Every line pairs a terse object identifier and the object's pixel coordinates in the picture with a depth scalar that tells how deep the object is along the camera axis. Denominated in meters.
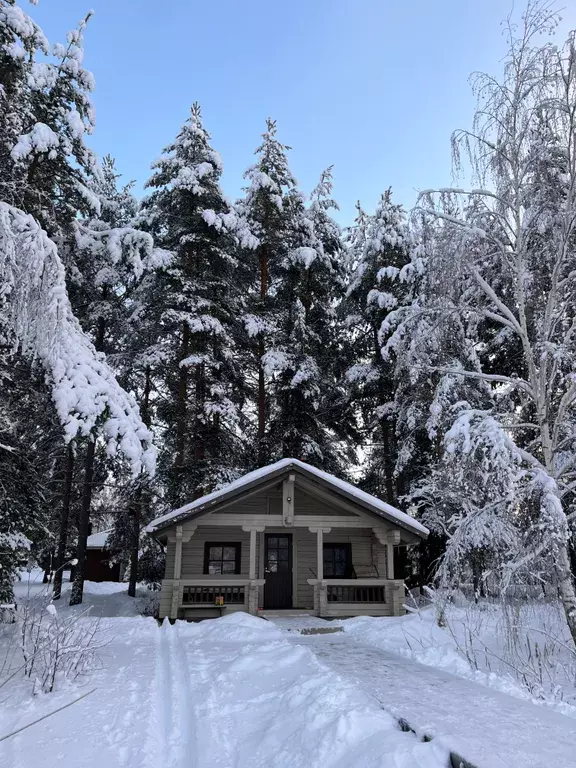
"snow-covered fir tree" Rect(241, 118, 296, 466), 19.66
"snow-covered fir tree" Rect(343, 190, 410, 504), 20.20
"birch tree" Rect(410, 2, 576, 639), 8.38
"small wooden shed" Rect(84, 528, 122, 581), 33.55
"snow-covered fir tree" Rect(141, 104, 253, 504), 17.97
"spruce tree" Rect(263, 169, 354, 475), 19.97
